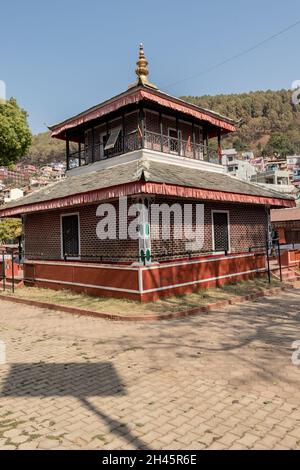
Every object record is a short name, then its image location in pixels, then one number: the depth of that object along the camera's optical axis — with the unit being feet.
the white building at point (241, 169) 236.22
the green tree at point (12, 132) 82.28
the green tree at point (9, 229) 134.21
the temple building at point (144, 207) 36.04
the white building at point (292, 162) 344.59
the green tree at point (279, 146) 446.19
